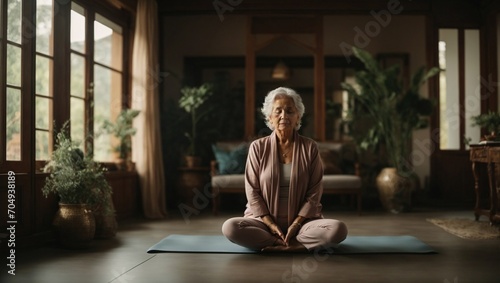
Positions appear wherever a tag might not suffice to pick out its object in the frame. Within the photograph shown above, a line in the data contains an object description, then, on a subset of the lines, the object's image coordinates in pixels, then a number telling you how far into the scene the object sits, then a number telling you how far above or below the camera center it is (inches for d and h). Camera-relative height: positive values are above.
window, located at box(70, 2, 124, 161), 233.6 +32.3
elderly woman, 159.5 -11.9
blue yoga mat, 164.7 -28.9
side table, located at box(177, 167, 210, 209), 307.6 -18.6
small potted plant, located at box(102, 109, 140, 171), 251.1 +7.3
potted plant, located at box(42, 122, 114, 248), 178.5 -13.0
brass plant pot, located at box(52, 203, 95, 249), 177.2 -23.5
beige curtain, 272.8 +15.6
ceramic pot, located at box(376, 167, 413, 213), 292.4 -21.4
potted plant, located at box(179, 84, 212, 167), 306.7 +21.9
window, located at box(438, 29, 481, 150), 327.9 +35.5
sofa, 278.4 -10.6
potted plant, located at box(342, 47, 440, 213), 293.6 +17.1
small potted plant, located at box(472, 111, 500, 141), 246.5 +11.1
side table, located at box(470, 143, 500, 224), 221.4 -6.2
